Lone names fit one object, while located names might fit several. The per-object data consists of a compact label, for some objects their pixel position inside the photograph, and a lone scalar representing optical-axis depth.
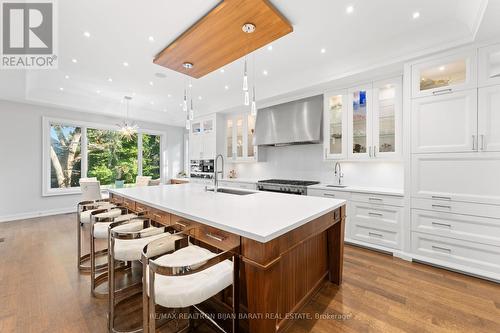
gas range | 3.64
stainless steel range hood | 3.76
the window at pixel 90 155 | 5.24
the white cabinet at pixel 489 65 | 2.30
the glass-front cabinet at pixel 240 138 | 4.98
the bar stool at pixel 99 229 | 1.99
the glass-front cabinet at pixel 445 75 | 2.41
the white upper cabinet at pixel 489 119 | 2.27
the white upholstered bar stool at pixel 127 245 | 1.54
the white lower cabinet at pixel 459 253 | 2.28
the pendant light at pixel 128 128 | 5.33
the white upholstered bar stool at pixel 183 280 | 1.10
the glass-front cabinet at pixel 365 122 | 3.10
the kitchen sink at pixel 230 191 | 2.79
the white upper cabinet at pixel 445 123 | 2.39
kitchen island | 1.28
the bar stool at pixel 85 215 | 2.52
